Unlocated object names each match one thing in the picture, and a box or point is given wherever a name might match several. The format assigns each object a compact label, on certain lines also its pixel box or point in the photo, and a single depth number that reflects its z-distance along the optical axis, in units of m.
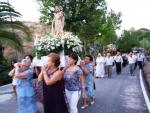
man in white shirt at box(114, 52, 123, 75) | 10.05
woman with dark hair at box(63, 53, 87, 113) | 3.12
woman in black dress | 2.53
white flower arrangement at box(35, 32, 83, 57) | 4.24
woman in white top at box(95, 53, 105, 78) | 8.61
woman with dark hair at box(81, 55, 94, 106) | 4.17
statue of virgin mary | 4.72
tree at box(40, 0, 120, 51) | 10.27
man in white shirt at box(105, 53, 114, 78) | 8.71
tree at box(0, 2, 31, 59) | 6.77
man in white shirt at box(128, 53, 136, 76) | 9.27
